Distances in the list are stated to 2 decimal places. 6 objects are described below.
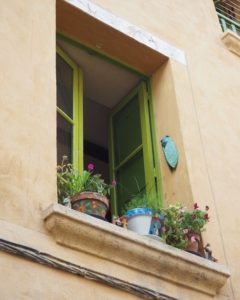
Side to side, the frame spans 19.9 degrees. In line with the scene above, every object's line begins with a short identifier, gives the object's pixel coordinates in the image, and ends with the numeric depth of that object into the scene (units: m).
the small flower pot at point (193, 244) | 5.87
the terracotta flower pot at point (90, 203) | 5.39
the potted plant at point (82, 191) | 5.41
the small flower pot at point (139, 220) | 5.64
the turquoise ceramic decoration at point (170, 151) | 6.68
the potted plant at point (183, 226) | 5.84
